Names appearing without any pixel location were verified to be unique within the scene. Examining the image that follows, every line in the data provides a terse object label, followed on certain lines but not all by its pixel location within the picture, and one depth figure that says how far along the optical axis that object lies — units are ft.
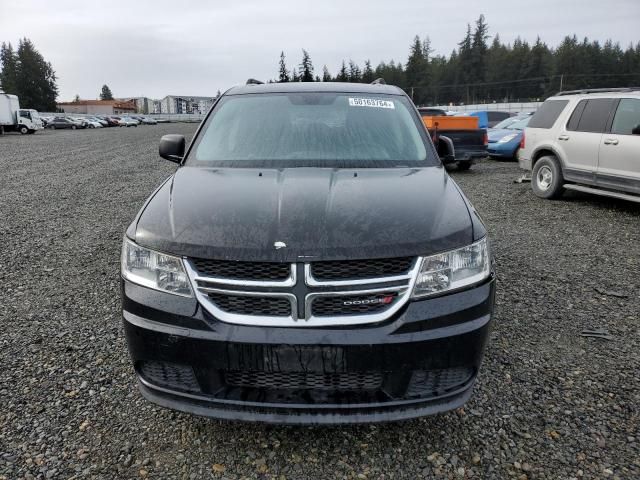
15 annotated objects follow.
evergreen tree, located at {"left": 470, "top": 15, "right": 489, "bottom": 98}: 338.95
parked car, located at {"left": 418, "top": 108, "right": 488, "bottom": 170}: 38.01
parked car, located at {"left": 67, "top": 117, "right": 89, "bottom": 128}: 185.68
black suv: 6.50
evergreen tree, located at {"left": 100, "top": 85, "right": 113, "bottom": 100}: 526.57
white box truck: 117.50
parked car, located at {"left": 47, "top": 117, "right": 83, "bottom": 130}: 182.39
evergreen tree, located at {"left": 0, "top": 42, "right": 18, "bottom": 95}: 314.14
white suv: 23.77
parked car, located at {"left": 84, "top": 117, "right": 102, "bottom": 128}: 198.06
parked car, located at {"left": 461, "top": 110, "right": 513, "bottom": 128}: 70.49
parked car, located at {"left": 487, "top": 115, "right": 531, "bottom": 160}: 47.42
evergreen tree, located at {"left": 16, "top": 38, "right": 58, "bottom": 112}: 314.14
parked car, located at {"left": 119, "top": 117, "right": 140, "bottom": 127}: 227.20
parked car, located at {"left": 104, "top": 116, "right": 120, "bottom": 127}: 225.56
